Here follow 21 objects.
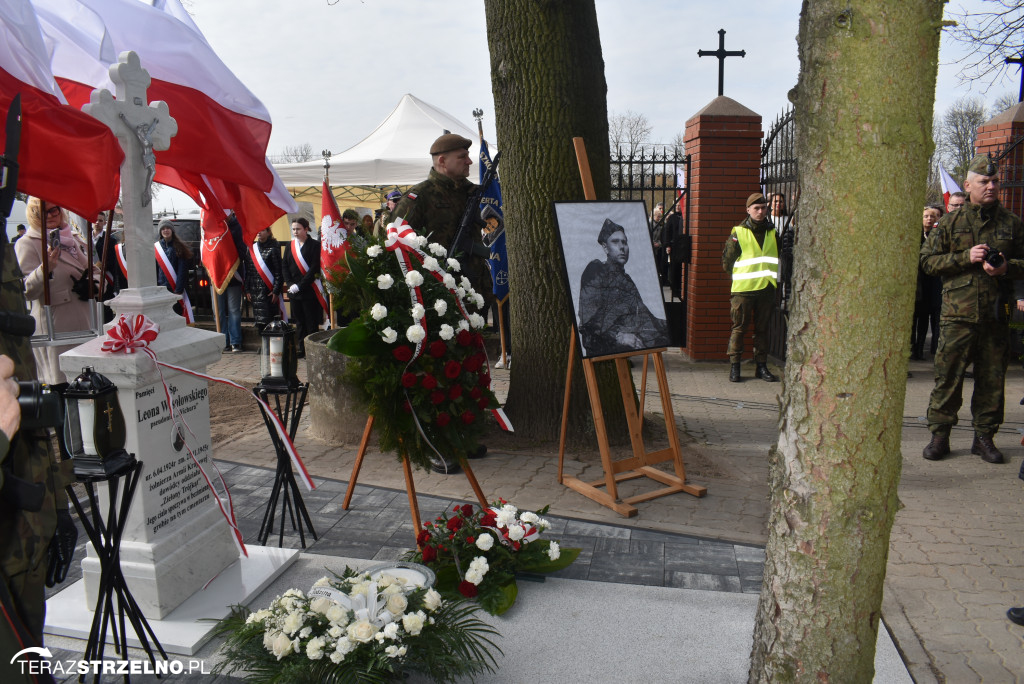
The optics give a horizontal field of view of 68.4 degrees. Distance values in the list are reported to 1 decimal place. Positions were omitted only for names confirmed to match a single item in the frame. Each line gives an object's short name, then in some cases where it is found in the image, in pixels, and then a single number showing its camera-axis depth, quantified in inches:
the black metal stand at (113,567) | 107.8
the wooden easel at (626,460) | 178.9
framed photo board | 182.4
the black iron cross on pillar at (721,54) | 428.8
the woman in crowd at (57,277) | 238.7
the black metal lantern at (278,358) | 156.2
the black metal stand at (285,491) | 158.7
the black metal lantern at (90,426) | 105.2
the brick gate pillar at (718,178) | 354.3
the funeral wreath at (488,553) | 134.6
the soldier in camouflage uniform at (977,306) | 212.5
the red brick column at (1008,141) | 363.3
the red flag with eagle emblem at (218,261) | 384.2
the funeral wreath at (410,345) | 155.8
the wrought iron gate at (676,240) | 365.4
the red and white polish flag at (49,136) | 151.0
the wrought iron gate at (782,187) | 346.3
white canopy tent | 544.1
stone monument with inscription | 128.1
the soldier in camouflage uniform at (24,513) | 78.4
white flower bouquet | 102.7
